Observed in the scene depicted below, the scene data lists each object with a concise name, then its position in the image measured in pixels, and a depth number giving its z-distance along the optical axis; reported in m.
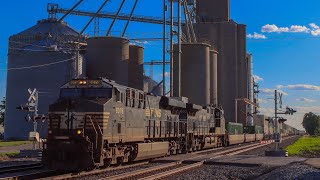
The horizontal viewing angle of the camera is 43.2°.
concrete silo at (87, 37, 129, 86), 55.62
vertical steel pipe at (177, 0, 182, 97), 51.74
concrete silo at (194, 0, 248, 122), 82.24
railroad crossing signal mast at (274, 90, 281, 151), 25.85
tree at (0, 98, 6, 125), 86.32
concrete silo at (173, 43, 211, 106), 64.81
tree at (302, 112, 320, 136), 154.50
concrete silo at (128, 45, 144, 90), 60.53
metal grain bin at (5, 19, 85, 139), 53.81
